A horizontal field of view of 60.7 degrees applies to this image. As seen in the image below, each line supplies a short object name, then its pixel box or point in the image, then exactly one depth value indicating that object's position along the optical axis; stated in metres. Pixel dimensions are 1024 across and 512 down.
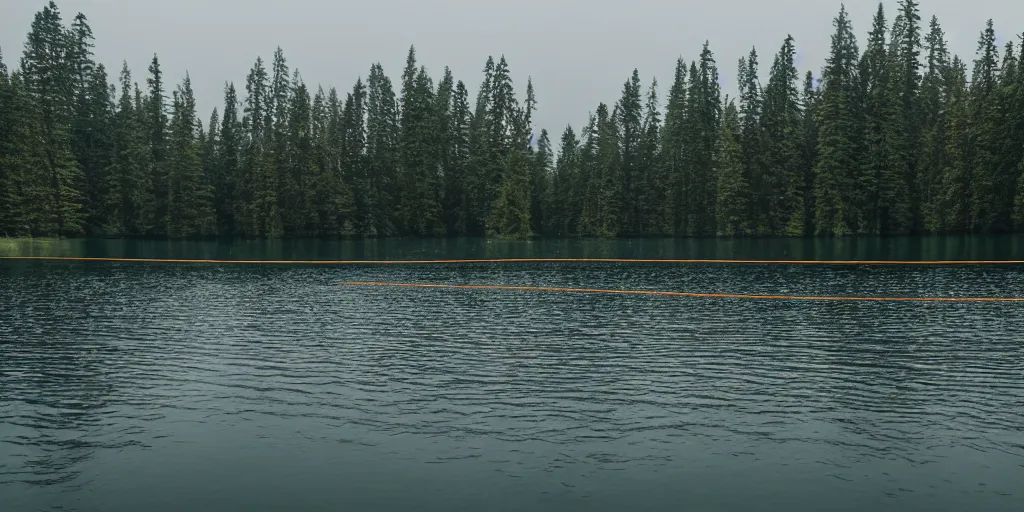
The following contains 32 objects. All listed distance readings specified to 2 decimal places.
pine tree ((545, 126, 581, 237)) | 160.75
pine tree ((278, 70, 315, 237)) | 144.62
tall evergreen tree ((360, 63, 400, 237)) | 151.38
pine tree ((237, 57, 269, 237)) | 144.38
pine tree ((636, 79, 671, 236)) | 151.25
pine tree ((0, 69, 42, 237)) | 118.94
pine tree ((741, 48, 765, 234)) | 139.25
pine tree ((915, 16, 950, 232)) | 130.75
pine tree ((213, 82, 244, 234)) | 146.50
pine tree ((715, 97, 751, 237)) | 139.50
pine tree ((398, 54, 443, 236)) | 151.50
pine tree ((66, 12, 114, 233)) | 135.12
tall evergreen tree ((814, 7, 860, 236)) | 128.50
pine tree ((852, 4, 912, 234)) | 128.75
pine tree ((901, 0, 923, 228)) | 131.50
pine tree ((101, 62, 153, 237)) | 135.38
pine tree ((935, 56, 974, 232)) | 125.38
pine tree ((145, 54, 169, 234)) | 139.62
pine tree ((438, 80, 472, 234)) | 154.50
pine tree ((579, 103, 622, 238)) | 150.12
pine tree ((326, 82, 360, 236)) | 146.88
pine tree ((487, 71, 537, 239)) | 143.38
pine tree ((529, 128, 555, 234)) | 158.50
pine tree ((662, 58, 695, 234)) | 150.00
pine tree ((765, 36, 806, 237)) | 136.12
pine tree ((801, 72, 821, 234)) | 135.88
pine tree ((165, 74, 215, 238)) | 139.00
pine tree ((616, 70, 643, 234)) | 151.38
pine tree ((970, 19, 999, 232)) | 121.75
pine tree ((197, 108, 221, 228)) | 142.75
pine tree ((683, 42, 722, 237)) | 148.38
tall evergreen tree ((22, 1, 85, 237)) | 122.25
